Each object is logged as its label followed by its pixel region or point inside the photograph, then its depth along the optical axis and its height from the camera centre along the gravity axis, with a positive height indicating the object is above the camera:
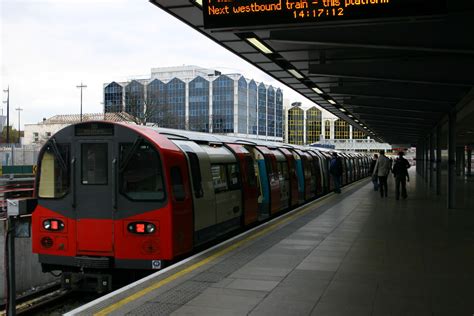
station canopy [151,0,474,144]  6.61 +2.20
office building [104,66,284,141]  84.06 +11.70
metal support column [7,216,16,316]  6.67 -1.41
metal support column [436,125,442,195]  21.42 +0.00
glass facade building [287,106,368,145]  125.38 +9.00
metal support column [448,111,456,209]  16.12 +0.00
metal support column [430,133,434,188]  26.39 +0.44
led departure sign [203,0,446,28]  6.21 +1.99
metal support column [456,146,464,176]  45.50 +0.19
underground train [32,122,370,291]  7.51 -0.61
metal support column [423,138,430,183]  32.42 -0.51
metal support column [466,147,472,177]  39.62 +0.09
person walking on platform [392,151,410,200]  18.61 -0.34
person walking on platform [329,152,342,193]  22.53 -0.36
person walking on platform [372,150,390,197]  19.64 -0.28
